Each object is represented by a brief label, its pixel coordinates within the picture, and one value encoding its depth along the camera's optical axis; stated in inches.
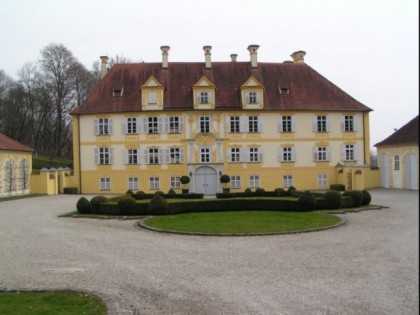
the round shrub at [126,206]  845.2
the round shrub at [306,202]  845.2
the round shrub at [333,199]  867.4
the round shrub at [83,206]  874.1
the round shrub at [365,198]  913.5
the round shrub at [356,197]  899.4
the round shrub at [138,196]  1185.4
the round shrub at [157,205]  839.1
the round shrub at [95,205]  872.5
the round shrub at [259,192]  1204.8
